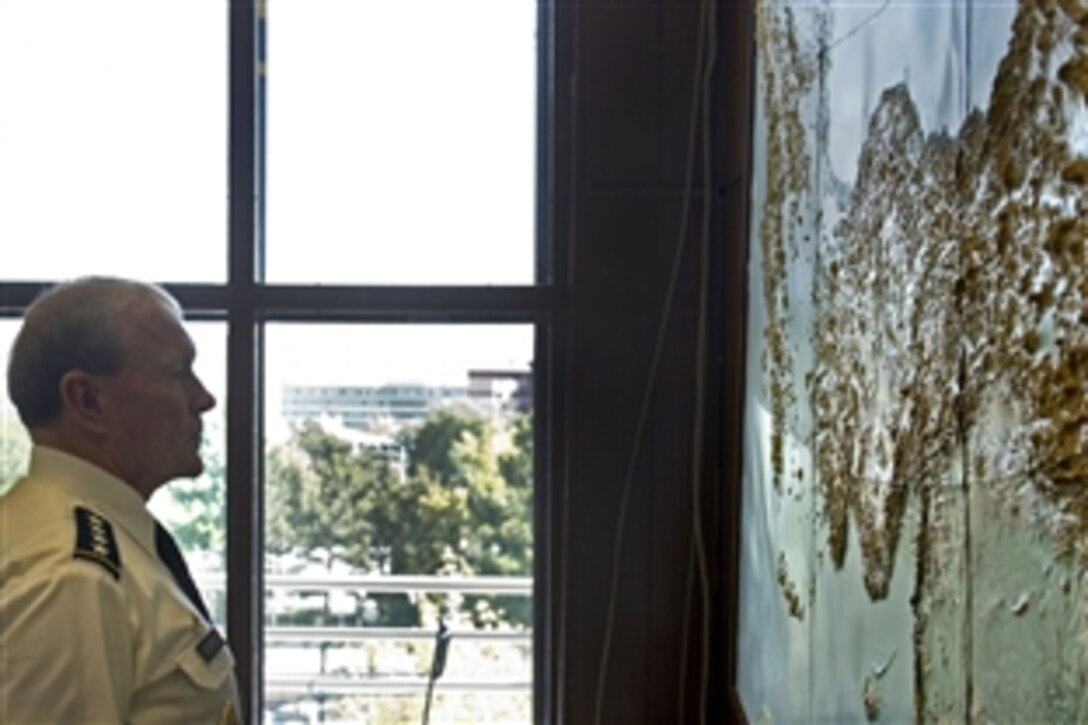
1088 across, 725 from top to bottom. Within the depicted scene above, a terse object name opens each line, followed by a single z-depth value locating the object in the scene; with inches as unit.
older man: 42.4
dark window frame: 100.3
